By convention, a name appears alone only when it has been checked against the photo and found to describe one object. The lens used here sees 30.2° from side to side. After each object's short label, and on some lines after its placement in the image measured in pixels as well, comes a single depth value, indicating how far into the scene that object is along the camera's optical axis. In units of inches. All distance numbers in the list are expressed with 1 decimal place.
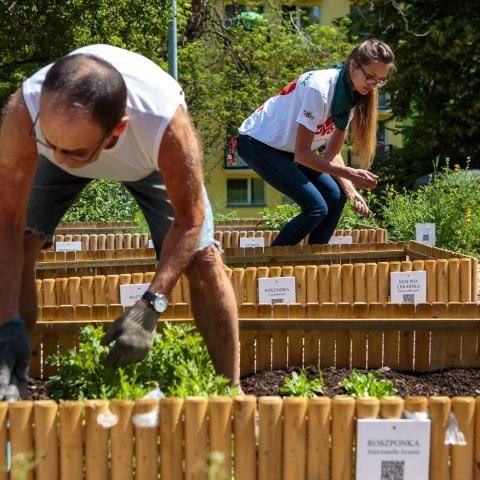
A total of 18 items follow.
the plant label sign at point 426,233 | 294.2
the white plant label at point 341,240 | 286.4
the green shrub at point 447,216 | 355.6
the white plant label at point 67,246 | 294.7
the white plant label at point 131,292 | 179.5
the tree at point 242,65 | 870.4
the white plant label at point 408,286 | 202.7
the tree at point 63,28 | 561.9
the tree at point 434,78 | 822.5
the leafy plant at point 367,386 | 132.5
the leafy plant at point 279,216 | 350.0
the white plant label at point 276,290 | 193.0
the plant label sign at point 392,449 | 95.8
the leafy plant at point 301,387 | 134.2
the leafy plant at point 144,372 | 111.5
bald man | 97.0
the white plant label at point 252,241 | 297.3
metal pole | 552.7
